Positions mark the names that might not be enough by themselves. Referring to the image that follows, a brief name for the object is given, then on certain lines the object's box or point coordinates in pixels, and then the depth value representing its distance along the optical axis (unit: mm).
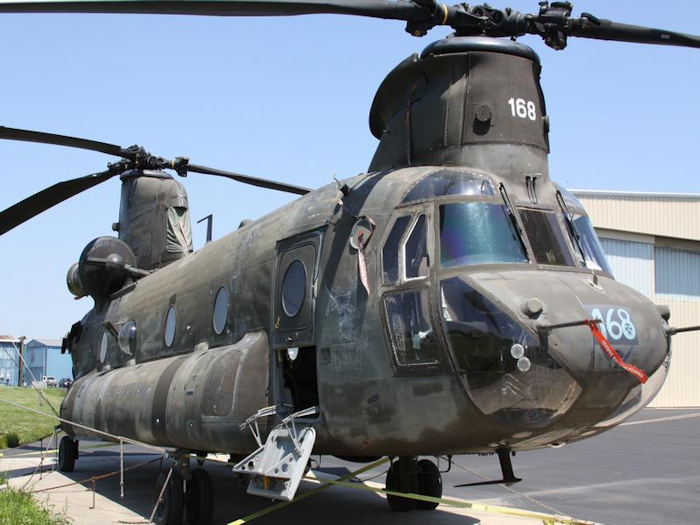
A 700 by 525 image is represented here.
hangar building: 31609
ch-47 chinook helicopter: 5816
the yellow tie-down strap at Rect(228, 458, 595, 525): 6888
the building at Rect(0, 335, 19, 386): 78375
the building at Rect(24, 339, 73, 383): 104000
